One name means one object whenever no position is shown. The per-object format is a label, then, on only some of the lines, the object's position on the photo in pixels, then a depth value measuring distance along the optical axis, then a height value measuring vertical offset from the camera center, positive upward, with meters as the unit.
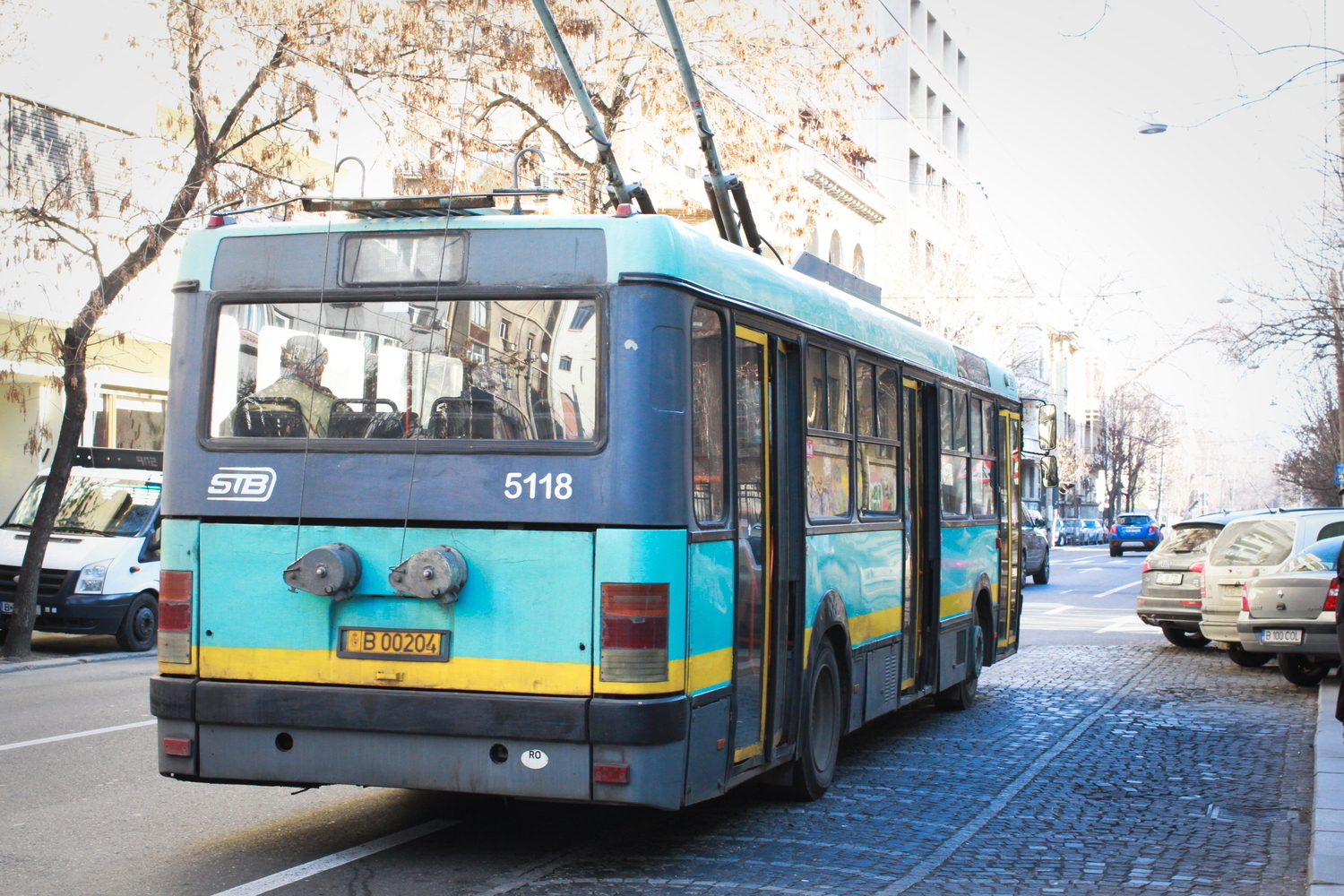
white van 16.86 -0.05
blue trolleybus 6.11 +0.16
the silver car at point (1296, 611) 13.59 -0.66
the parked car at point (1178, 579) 18.33 -0.46
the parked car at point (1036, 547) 32.12 -0.11
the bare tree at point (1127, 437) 95.50 +7.00
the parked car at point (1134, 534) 55.50 +0.32
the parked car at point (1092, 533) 79.94 +0.51
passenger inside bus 6.55 +0.65
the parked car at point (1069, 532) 78.69 +0.56
